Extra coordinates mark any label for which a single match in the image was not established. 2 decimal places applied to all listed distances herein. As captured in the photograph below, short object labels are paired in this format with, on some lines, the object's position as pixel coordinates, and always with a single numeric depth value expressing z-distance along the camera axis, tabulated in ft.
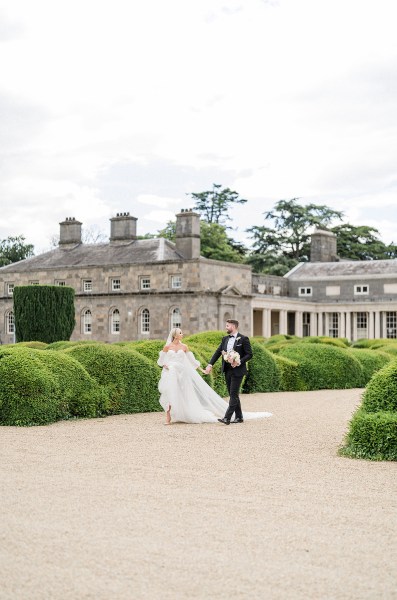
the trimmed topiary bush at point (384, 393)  33.04
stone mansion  169.27
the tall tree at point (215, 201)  250.37
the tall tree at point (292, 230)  243.81
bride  43.55
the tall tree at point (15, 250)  251.19
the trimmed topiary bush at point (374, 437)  31.09
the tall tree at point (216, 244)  218.18
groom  43.27
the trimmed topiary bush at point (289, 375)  69.41
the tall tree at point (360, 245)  244.63
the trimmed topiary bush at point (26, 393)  41.24
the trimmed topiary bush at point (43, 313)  110.52
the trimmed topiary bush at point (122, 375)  47.34
